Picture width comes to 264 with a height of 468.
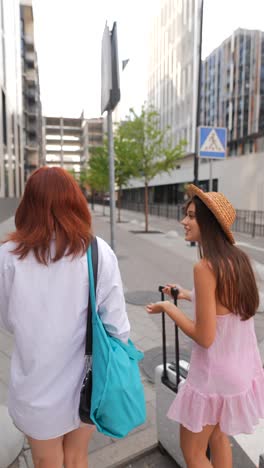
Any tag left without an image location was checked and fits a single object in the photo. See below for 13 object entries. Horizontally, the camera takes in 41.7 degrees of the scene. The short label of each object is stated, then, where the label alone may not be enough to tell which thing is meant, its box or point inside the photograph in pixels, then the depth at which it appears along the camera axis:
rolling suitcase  2.21
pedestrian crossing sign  8.95
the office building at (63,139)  113.81
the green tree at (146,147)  16.48
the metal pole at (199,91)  11.54
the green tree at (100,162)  23.34
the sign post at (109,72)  3.36
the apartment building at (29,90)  41.59
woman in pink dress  1.58
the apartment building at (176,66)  34.25
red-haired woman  1.42
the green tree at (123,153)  16.89
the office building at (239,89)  25.39
